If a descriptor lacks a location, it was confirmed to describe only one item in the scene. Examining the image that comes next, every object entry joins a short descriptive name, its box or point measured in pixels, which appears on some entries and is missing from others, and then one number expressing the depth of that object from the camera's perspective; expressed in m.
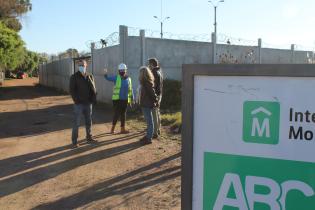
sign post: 1.98
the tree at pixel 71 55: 31.03
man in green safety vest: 10.91
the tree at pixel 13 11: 45.26
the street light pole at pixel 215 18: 31.88
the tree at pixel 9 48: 36.53
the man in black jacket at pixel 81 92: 9.37
